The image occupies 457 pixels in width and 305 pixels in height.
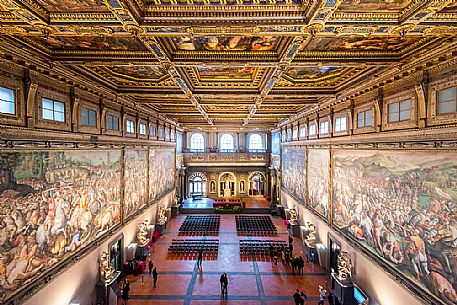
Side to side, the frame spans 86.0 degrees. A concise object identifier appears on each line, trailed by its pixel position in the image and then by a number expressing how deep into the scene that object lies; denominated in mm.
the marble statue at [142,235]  15328
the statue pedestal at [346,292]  10383
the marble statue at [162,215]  20281
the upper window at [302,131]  17964
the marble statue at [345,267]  10469
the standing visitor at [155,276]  12570
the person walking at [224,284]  11755
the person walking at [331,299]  10898
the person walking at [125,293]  11211
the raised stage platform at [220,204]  27344
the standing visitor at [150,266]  13651
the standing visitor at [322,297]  10906
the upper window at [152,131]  18312
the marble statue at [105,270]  10734
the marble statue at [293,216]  19906
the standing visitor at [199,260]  14539
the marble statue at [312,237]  15336
